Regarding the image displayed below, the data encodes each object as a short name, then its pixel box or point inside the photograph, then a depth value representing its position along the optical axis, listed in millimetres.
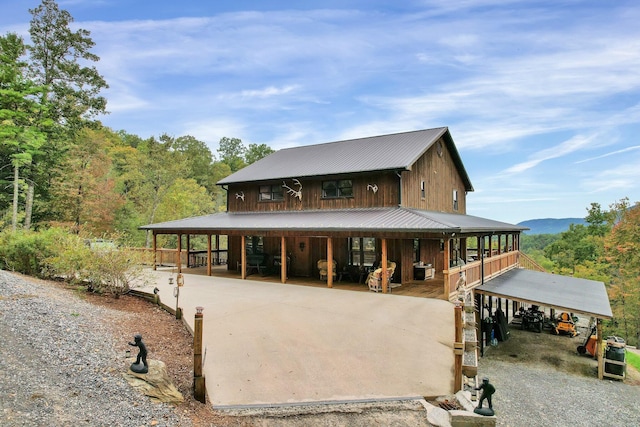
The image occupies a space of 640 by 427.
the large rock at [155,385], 4383
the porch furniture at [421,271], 14597
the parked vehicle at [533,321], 17688
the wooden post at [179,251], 15867
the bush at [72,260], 9648
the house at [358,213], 12117
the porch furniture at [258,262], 15477
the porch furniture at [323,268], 13939
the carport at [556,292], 10638
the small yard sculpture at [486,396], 4562
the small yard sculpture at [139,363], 4594
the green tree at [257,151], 51138
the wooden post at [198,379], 4629
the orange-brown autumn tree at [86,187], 24547
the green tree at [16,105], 17156
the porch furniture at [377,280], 11695
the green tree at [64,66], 21922
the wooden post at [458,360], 5219
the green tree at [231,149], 58509
